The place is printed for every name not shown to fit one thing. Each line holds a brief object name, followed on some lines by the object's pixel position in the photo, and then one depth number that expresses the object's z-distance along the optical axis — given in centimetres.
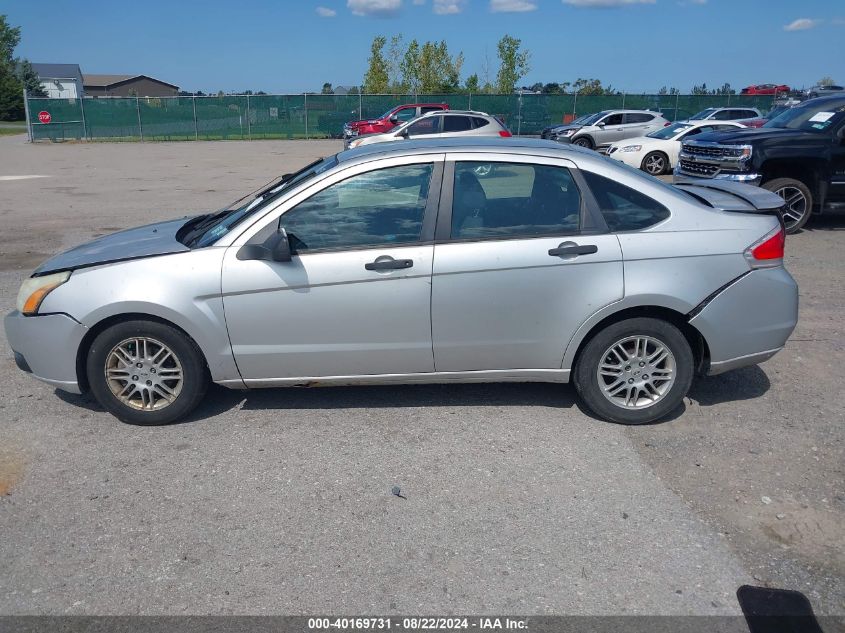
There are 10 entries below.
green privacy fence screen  3931
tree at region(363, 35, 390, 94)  5453
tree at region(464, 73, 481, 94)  5453
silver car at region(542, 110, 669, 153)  2509
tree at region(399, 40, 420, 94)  5431
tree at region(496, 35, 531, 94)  5244
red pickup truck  2794
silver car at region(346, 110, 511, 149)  2145
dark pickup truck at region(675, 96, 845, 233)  1038
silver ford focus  437
